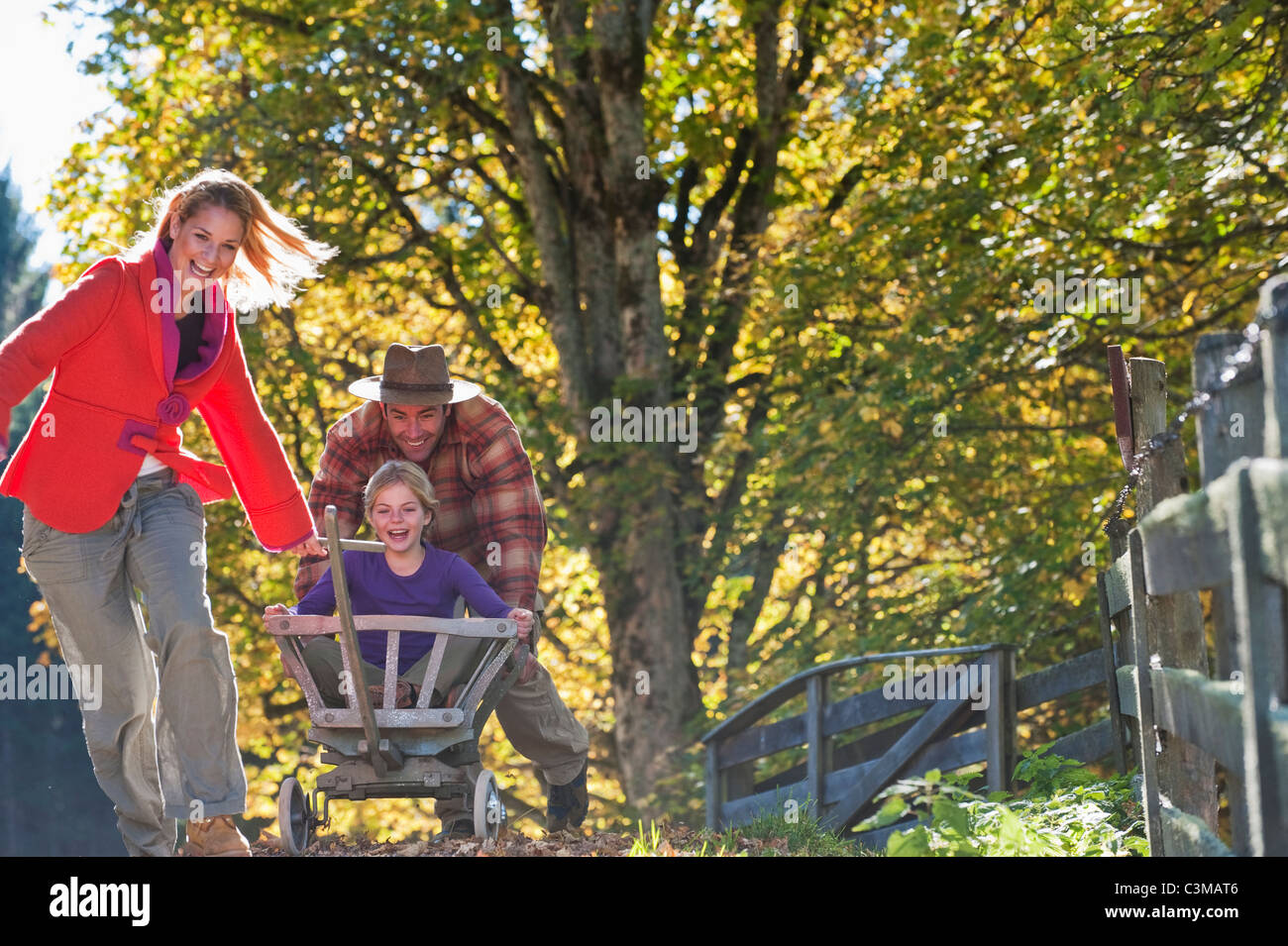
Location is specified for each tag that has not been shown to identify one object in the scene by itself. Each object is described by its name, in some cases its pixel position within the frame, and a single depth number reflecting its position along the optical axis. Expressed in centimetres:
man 1163
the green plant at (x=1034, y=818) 770
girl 1083
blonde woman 884
